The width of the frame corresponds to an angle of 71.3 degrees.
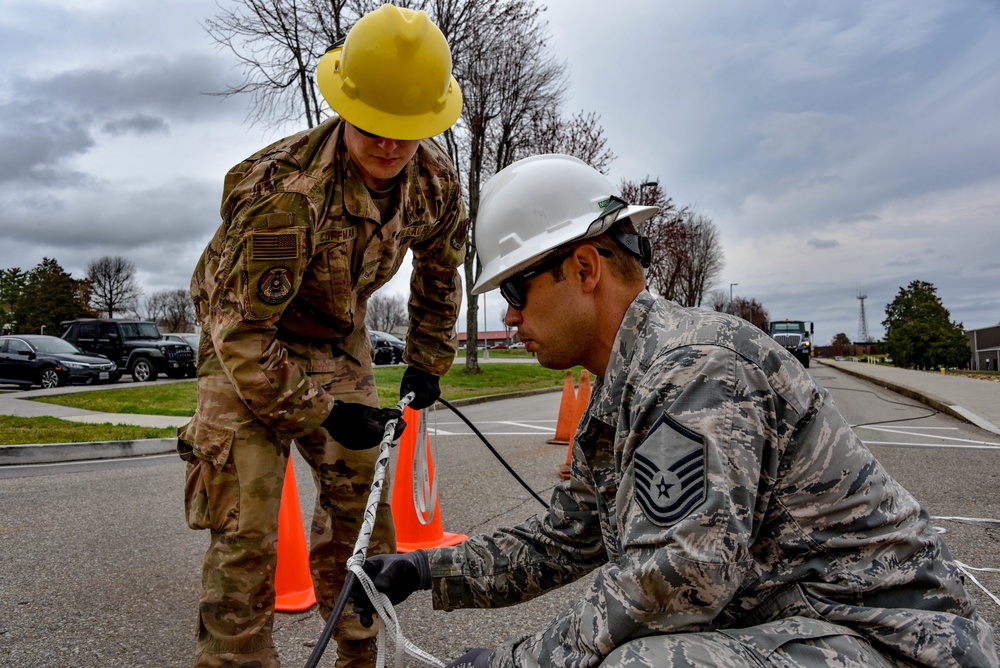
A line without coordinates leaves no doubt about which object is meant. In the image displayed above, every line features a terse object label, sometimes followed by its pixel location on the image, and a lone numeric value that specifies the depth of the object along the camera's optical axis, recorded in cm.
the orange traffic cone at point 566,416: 791
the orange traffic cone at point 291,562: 320
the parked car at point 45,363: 1712
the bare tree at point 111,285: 5822
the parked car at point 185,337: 2432
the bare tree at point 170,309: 6888
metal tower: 10158
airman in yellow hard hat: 210
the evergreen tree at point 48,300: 4959
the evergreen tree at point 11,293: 5078
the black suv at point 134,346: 2005
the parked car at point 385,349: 2830
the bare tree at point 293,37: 1480
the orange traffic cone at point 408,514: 397
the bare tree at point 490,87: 1756
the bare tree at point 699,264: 4730
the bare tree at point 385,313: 9506
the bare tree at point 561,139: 2161
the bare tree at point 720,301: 6681
